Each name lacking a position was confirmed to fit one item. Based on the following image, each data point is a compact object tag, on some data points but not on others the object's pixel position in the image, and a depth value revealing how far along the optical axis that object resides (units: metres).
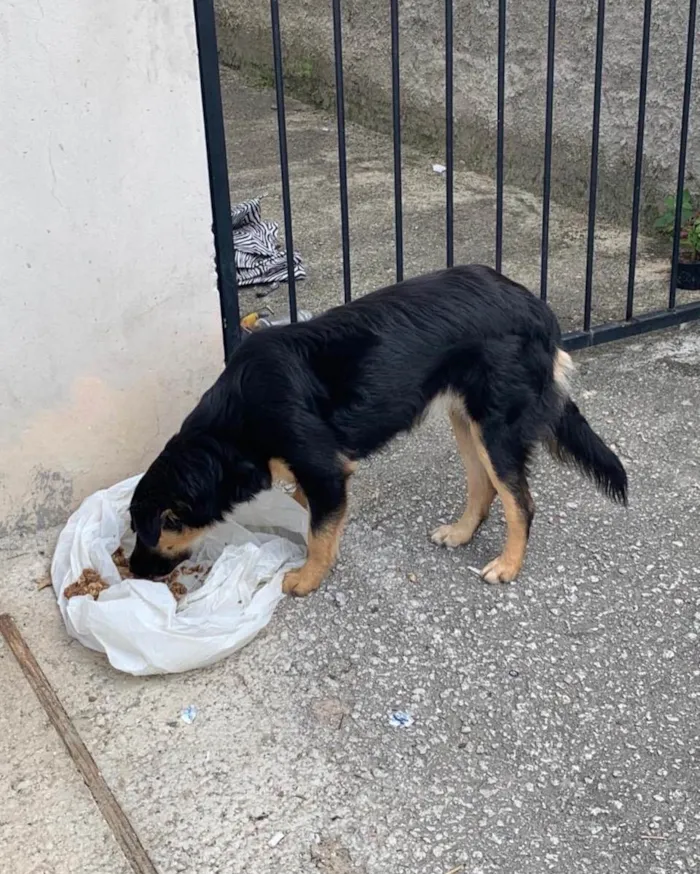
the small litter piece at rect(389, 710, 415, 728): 2.78
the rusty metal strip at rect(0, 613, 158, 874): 2.43
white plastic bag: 2.94
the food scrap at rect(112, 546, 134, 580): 3.33
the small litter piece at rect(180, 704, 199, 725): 2.82
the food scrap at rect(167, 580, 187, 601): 3.25
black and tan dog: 3.08
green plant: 5.41
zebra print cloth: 5.65
